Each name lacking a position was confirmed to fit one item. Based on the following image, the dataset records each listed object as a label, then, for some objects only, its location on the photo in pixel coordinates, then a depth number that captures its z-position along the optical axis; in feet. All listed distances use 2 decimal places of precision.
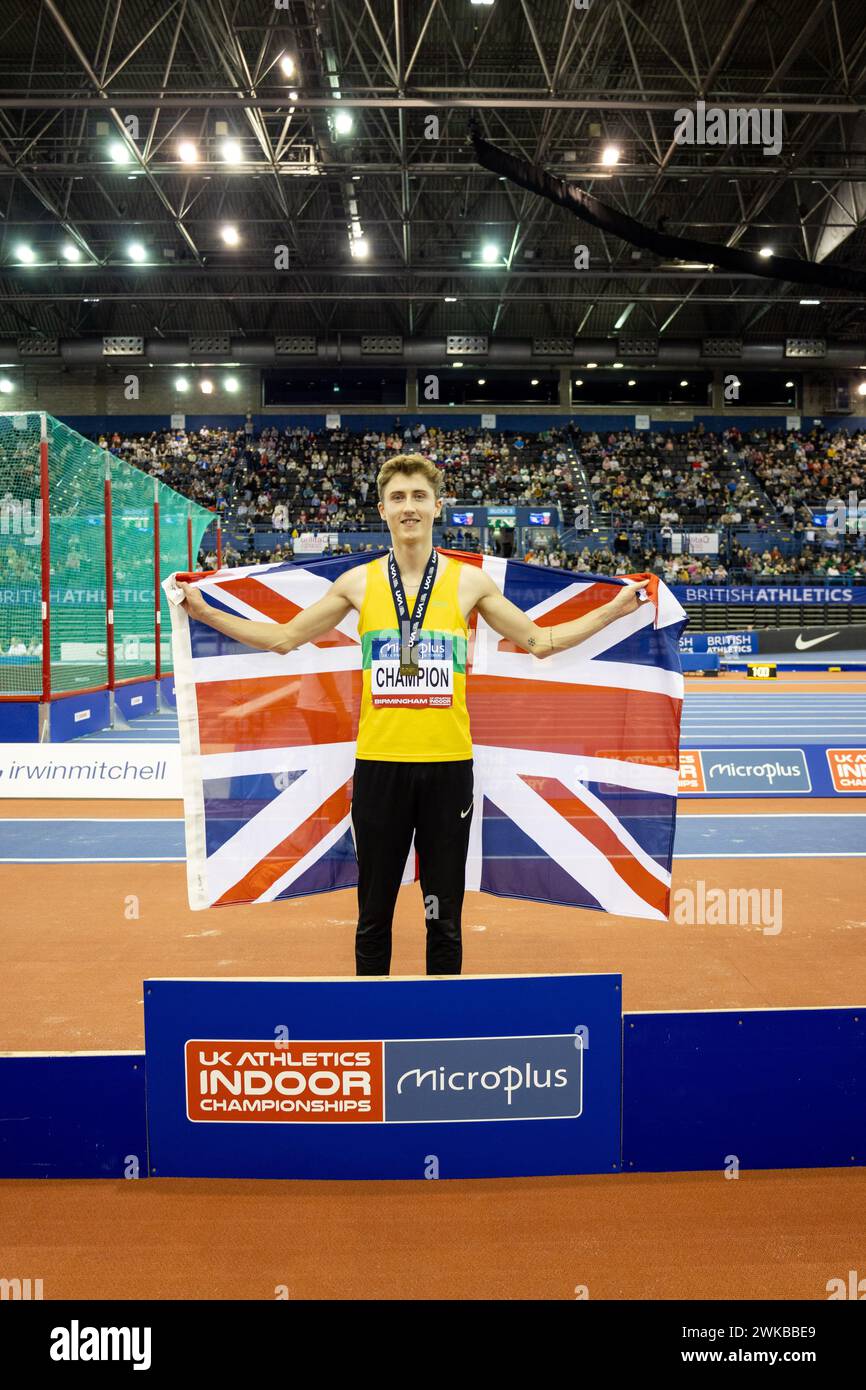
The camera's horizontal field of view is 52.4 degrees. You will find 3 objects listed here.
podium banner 8.68
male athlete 9.65
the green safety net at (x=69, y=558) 34.40
